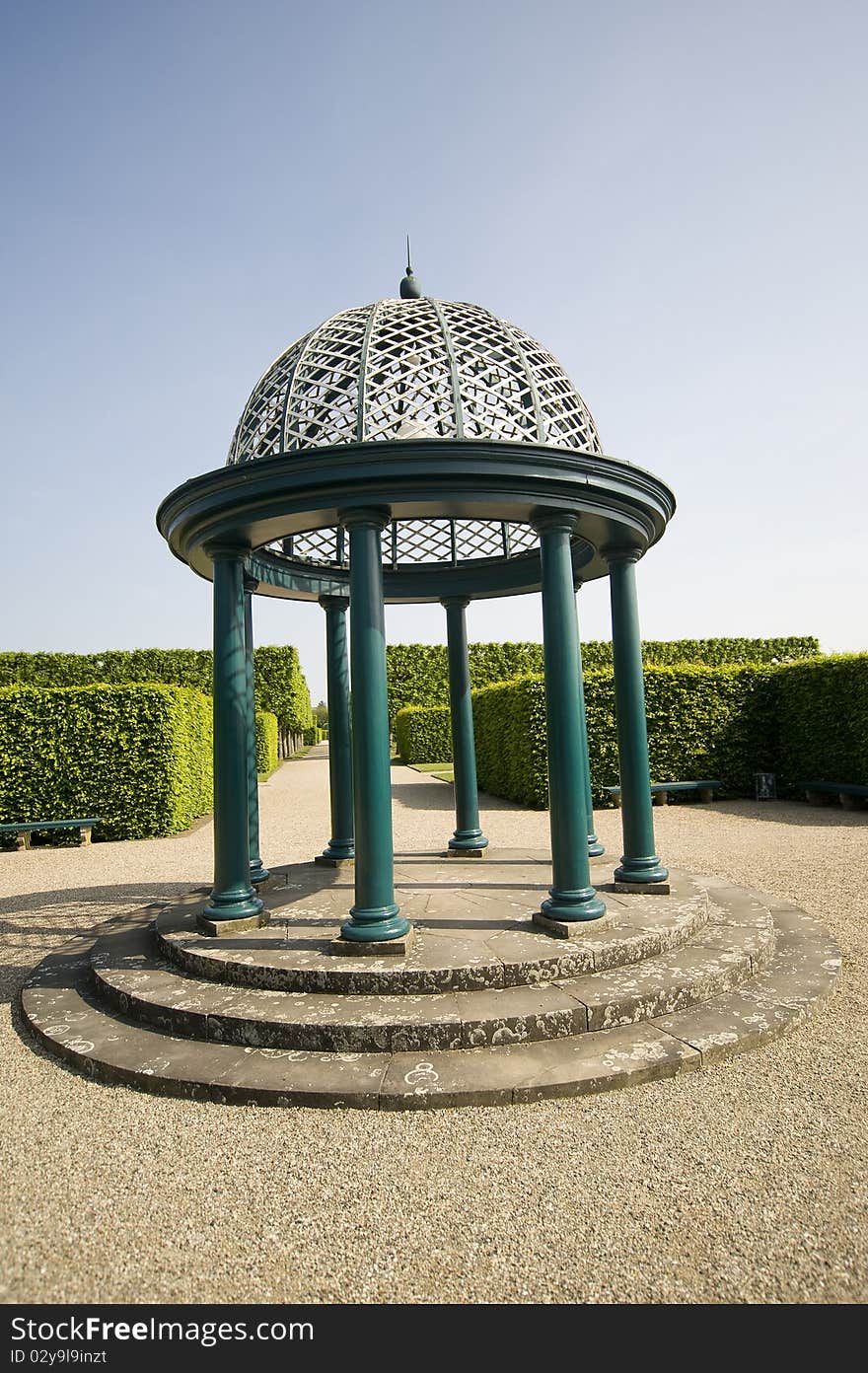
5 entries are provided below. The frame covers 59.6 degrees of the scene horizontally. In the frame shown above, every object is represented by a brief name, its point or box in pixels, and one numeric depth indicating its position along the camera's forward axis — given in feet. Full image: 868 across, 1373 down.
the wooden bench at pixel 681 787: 50.57
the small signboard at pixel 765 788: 52.70
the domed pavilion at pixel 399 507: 17.11
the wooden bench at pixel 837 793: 45.13
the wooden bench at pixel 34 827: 43.68
